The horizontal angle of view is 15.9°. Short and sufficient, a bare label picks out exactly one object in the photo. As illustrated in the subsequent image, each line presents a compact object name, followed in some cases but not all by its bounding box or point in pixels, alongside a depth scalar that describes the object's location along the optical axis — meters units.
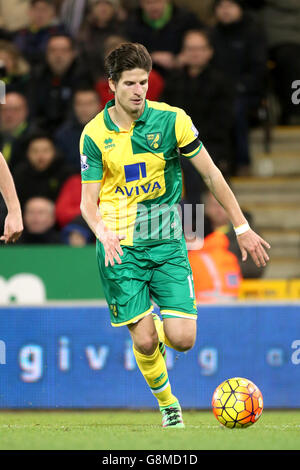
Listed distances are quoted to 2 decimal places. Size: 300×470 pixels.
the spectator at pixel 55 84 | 12.06
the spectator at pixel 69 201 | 10.98
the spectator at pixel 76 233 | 10.66
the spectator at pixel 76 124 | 11.43
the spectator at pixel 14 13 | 13.62
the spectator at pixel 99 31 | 12.41
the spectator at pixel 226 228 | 10.18
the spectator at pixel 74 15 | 13.48
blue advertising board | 9.36
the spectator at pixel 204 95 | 11.50
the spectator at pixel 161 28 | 12.30
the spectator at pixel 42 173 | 11.15
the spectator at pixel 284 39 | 13.16
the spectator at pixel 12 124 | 11.61
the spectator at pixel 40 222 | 10.78
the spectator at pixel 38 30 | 12.76
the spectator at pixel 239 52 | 12.15
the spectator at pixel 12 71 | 12.12
